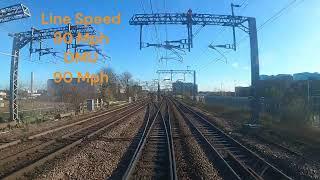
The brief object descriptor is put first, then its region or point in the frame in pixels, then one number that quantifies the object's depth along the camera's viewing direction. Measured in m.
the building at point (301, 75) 39.67
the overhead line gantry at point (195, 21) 13.53
